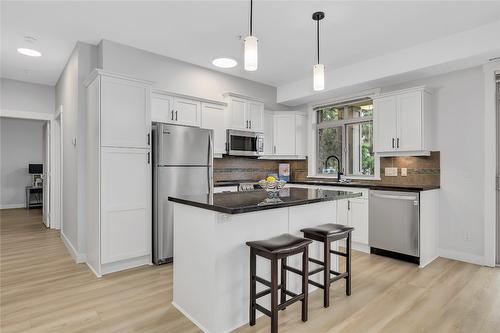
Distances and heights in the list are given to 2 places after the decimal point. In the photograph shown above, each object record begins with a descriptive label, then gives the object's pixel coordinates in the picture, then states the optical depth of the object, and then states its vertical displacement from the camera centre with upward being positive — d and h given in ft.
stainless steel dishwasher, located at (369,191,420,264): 11.49 -2.42
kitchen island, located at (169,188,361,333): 6.54 -1.99
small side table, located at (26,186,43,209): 25.56 -2.60
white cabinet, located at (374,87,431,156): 12.40 +2.00
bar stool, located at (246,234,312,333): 6.27 -2.35
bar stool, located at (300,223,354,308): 7.80 -2.01
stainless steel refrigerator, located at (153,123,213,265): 11.39 -0.24
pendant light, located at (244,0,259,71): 6.95 +2.80
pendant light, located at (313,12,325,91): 8.64 +2.69
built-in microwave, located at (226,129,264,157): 15.42 +1.33
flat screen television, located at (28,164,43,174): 25.98 -0.18
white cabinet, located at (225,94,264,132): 15.37 +2.96
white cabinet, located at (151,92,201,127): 12.78 +2.66
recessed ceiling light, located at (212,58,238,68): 13.51 +5.01
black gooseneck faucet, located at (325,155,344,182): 15.91 -0.04
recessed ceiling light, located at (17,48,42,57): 12.76 +5.16
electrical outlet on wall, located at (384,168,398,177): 14.16 -0.25
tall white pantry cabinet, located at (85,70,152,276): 10.29 -0.22
